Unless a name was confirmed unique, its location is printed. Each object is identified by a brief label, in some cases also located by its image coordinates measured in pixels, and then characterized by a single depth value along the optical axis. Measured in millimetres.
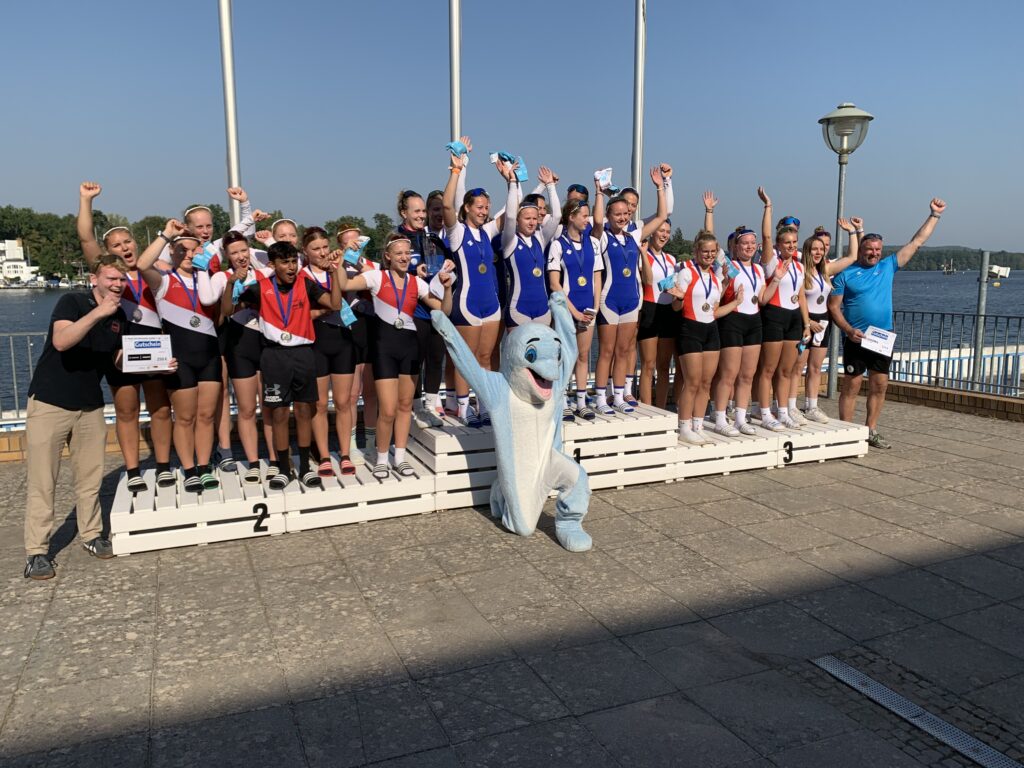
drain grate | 2775
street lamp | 9461
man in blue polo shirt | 7543
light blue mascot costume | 4984
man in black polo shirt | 4215
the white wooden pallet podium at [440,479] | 4945
